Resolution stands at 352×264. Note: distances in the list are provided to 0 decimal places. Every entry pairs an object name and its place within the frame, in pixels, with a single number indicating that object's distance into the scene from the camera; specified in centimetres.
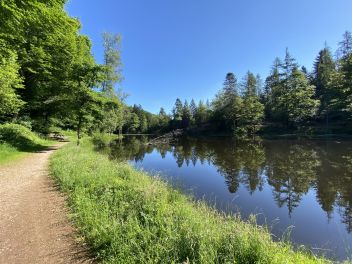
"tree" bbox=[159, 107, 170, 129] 10086
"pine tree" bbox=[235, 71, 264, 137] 5556
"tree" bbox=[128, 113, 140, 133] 11288
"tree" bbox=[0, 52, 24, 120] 1402
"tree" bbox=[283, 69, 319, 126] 4898
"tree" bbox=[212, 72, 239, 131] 6366
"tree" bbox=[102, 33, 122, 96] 3947
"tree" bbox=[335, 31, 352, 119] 4294
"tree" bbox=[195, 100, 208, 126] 7819
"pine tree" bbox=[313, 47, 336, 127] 4912
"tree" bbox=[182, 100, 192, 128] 8812
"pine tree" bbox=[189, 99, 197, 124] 9366
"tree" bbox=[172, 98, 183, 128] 9238
